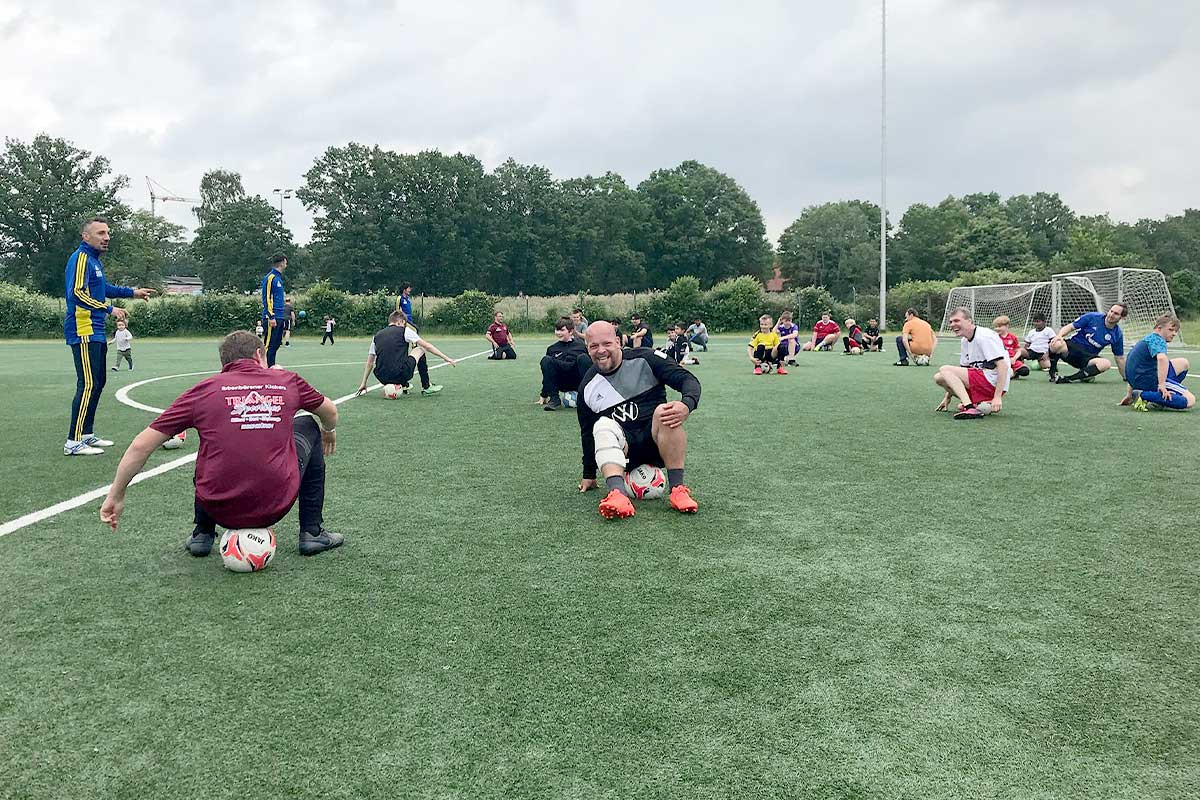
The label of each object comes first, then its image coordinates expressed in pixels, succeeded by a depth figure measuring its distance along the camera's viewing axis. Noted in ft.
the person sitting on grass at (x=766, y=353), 61.87
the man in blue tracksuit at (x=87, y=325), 25.22
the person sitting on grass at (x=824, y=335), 92.22
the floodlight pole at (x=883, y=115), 128.58
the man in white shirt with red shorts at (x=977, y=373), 33.89
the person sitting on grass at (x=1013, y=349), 52.80
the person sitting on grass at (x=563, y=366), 37.42
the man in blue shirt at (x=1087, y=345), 49.49
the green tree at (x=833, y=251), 313.94
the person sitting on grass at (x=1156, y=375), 35.60
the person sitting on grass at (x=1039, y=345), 56.34
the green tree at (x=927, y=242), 294.66
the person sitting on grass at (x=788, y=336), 65.67
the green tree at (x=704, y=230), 286.66
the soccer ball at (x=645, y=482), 19.72
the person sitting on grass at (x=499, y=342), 74.38
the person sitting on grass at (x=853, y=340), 86.84
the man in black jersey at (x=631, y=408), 18.70
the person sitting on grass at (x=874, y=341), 90.58
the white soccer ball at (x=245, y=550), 14.15
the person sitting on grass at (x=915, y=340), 66.33
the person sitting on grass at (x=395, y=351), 41.39
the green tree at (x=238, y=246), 259.39
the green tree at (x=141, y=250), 232.53
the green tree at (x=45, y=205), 220.23
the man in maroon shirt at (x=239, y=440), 13.57
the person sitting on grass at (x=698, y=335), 89.24
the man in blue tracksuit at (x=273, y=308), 43.88
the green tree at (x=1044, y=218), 331.77
